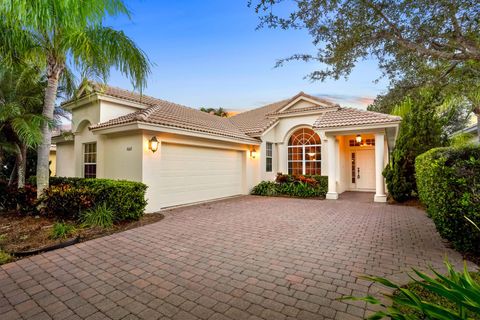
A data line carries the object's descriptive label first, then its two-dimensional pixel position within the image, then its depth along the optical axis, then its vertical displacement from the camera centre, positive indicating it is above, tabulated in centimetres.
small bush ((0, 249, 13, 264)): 444 -171
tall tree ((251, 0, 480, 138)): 432 +262
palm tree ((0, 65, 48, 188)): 683 +188
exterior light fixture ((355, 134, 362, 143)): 1370 +156
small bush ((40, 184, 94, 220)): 687 -101
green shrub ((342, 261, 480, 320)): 165 -96
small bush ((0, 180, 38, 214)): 797 -111
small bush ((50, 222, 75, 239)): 568 -156
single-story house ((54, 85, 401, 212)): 900 +98
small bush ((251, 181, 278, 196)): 1329 -128
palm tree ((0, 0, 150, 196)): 617 +308
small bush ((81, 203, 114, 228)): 654 -140
